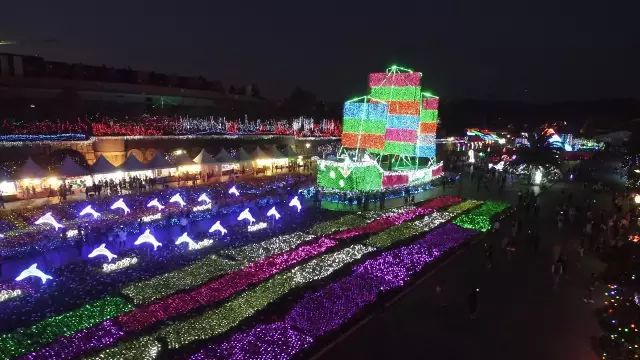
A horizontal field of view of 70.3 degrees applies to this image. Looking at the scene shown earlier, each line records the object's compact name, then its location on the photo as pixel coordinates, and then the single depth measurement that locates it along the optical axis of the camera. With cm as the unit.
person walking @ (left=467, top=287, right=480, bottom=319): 1158
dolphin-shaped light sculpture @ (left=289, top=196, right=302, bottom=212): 2303
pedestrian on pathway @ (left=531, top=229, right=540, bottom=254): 1720
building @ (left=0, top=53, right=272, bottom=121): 3556
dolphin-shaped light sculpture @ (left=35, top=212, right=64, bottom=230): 1794
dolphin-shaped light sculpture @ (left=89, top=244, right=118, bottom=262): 1491
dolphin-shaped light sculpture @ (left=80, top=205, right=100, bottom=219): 1975
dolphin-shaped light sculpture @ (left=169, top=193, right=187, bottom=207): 2241
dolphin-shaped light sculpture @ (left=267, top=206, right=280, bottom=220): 2070
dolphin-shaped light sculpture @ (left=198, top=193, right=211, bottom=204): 2316
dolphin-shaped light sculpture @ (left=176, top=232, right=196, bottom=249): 1654
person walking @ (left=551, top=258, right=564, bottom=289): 1438
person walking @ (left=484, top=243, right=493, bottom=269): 1540
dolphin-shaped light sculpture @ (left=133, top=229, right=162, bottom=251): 1620
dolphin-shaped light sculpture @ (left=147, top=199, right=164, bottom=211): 2168
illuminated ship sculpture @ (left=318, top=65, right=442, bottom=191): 2620
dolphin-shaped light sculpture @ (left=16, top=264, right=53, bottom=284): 1282
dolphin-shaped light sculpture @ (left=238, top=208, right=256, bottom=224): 1991
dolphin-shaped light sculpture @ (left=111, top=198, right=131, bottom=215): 2069
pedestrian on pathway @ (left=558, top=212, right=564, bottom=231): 2094
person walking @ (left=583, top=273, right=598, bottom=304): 1288
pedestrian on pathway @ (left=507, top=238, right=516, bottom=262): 1673
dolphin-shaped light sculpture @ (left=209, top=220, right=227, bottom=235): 1788
